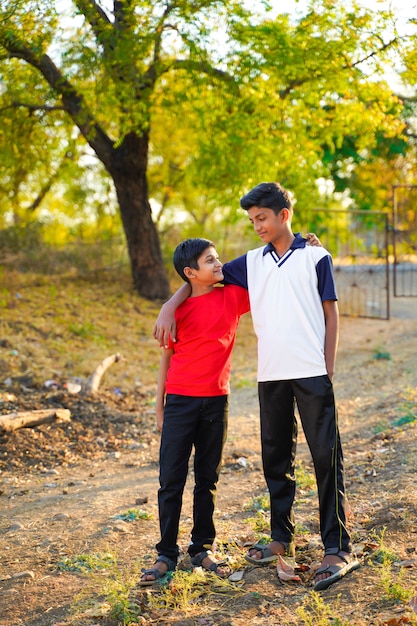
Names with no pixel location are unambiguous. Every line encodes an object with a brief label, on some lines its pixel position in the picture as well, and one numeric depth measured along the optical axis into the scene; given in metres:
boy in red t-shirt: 3.74
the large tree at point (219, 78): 9.96
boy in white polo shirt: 3.56
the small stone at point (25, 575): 3.97
